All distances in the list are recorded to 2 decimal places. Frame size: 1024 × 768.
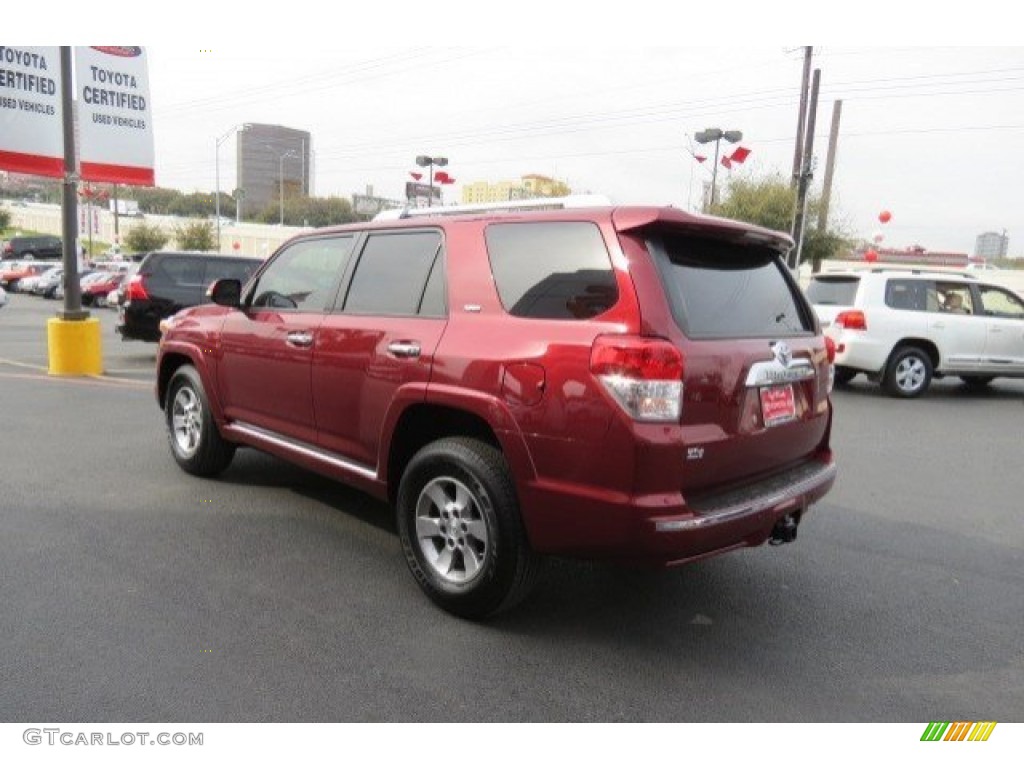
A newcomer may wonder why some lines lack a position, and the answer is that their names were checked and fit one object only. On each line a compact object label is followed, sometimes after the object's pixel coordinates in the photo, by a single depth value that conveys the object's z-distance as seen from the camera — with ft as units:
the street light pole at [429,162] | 97.14
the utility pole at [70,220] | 33.71
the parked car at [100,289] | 84.84
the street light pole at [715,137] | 89.56
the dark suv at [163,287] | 37.99
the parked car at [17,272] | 109.19
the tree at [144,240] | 195.00
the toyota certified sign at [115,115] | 35.35
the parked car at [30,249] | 159.84
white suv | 34.47
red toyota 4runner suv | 9.71
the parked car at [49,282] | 97.86
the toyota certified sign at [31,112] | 33.01
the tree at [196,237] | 192.34
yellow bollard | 33.37
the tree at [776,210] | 98.73
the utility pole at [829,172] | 95.91
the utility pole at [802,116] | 79.56
